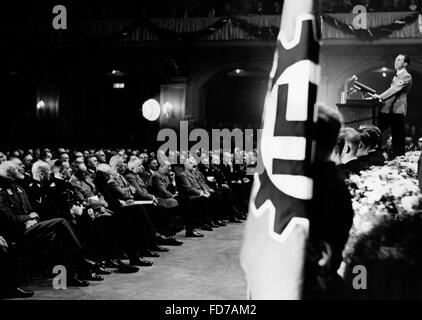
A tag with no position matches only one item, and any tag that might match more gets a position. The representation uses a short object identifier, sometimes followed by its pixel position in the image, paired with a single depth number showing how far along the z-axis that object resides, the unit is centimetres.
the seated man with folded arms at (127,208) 714
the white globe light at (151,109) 2064
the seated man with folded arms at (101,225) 675
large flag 190
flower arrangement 290
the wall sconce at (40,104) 2083
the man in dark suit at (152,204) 818
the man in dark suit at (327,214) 195
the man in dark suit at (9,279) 531
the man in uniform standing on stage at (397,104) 672
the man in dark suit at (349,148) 436
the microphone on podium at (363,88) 719
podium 673
